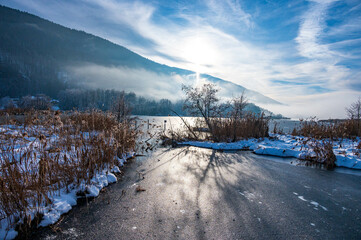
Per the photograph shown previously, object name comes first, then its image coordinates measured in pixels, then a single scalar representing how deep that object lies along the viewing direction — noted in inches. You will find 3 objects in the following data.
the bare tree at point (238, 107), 411.2
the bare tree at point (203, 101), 423.5
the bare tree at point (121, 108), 476.1
